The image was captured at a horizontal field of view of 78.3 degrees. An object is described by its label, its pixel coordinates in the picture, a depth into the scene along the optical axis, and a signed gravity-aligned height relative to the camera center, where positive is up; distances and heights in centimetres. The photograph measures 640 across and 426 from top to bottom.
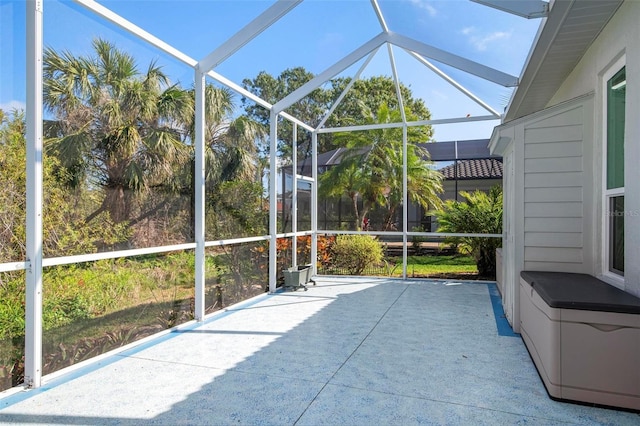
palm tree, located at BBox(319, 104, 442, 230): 950 +100
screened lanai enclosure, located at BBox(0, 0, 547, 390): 269 +73
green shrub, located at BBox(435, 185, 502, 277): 753 -14
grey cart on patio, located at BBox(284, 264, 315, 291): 653 -105
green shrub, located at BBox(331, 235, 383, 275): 836 -79
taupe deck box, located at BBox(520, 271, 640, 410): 248 -86
